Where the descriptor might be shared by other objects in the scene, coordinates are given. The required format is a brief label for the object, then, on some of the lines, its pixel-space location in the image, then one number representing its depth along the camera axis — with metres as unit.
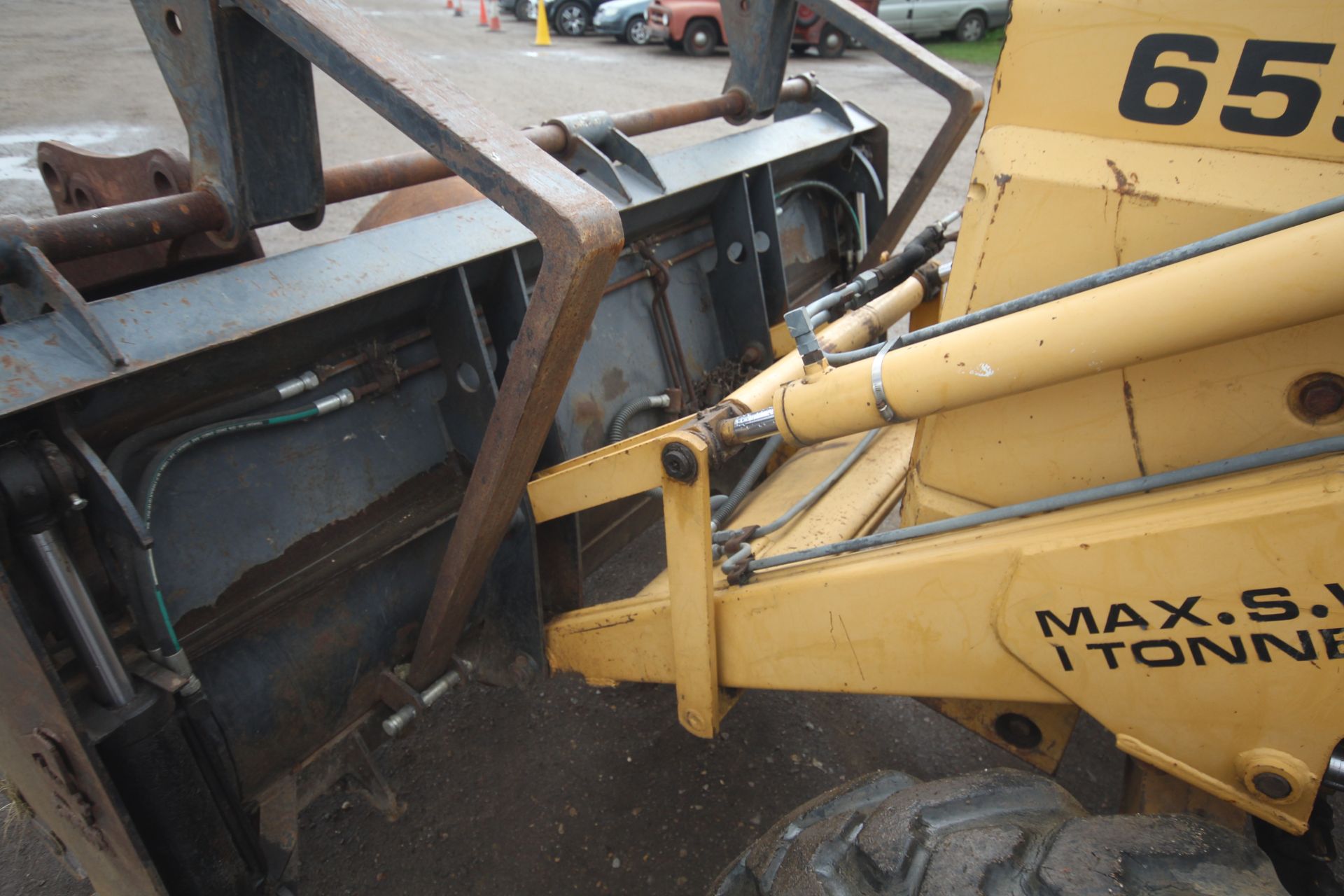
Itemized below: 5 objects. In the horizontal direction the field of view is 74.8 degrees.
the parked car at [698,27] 12.54
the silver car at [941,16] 13.59
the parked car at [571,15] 14.27
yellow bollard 13.11
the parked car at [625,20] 13.40
